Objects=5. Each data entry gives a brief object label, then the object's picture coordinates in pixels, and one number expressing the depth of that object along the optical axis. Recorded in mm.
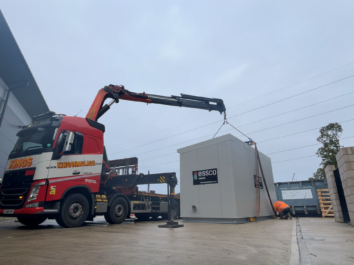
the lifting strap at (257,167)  12033
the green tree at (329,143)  25719
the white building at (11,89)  13827
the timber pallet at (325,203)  14359
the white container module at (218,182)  9898
